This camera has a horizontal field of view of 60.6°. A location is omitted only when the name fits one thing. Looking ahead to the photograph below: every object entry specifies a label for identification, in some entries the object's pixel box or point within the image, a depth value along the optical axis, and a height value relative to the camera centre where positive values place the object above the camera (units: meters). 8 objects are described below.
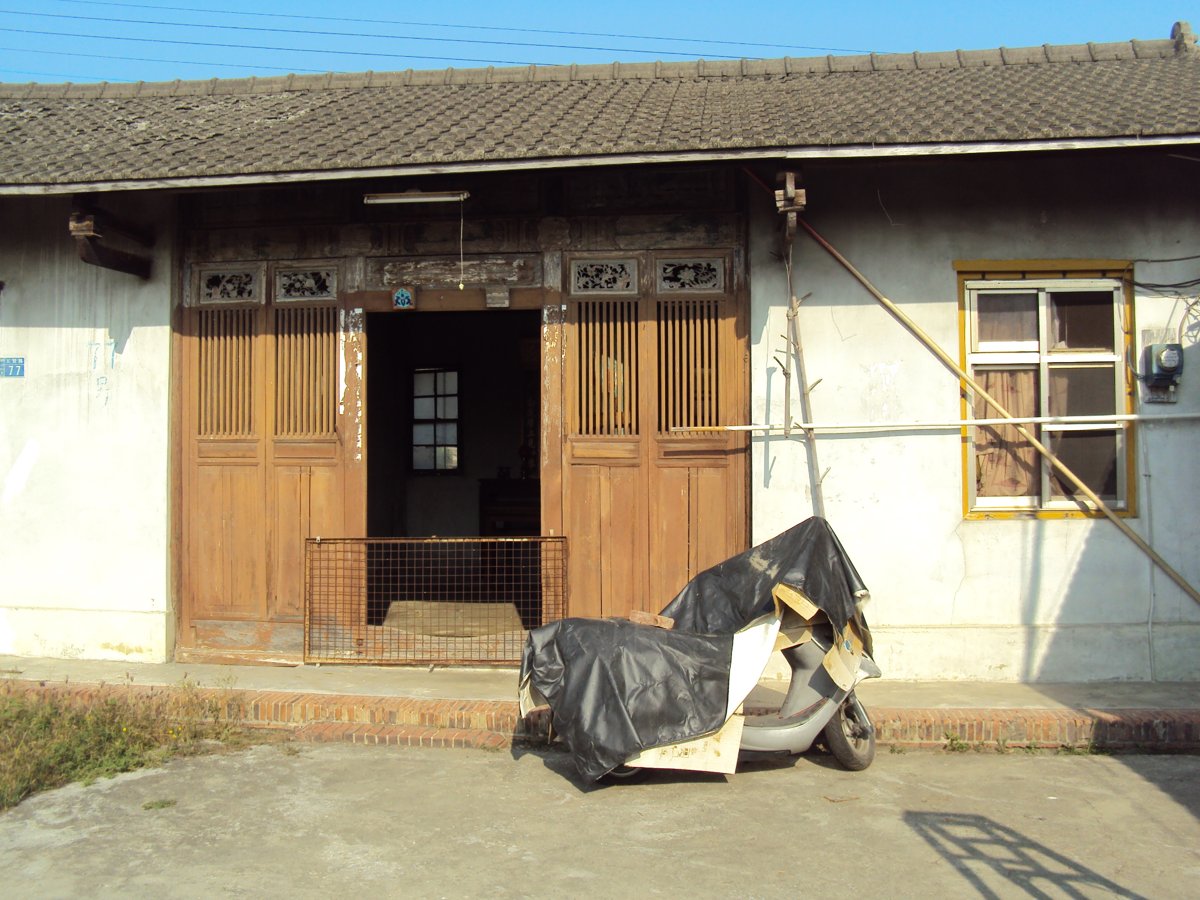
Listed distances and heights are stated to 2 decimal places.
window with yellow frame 8.28 +0.69
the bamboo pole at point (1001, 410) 8.02 +0.42
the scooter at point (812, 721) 6.14 -1.57
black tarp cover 5.90 -1.16
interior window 14.24 +0.59
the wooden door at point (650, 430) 8.58 +0.30
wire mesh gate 8.72 -1.29
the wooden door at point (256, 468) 9.05 -0.02
